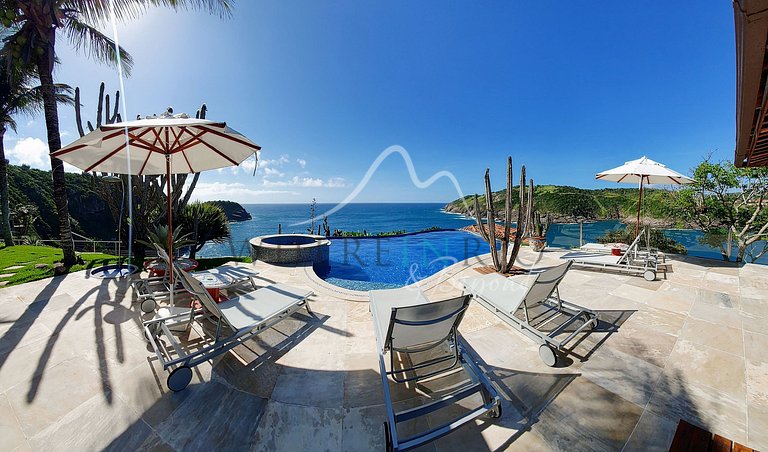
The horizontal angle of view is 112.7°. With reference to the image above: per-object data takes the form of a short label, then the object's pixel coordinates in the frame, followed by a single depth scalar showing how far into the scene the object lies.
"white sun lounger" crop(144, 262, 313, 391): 2.46
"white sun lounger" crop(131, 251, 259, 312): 4.05
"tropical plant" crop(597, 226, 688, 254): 10.12
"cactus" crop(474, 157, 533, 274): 6.23
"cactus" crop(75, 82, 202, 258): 8.15
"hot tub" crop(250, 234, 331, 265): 7.77
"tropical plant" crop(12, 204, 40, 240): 15.45
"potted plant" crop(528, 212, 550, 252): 8.98
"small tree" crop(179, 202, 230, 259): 9.82
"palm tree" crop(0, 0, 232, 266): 5.76
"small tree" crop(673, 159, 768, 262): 7.62
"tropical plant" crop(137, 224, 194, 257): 6.18
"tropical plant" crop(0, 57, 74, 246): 9.56
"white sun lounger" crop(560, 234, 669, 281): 5.75
